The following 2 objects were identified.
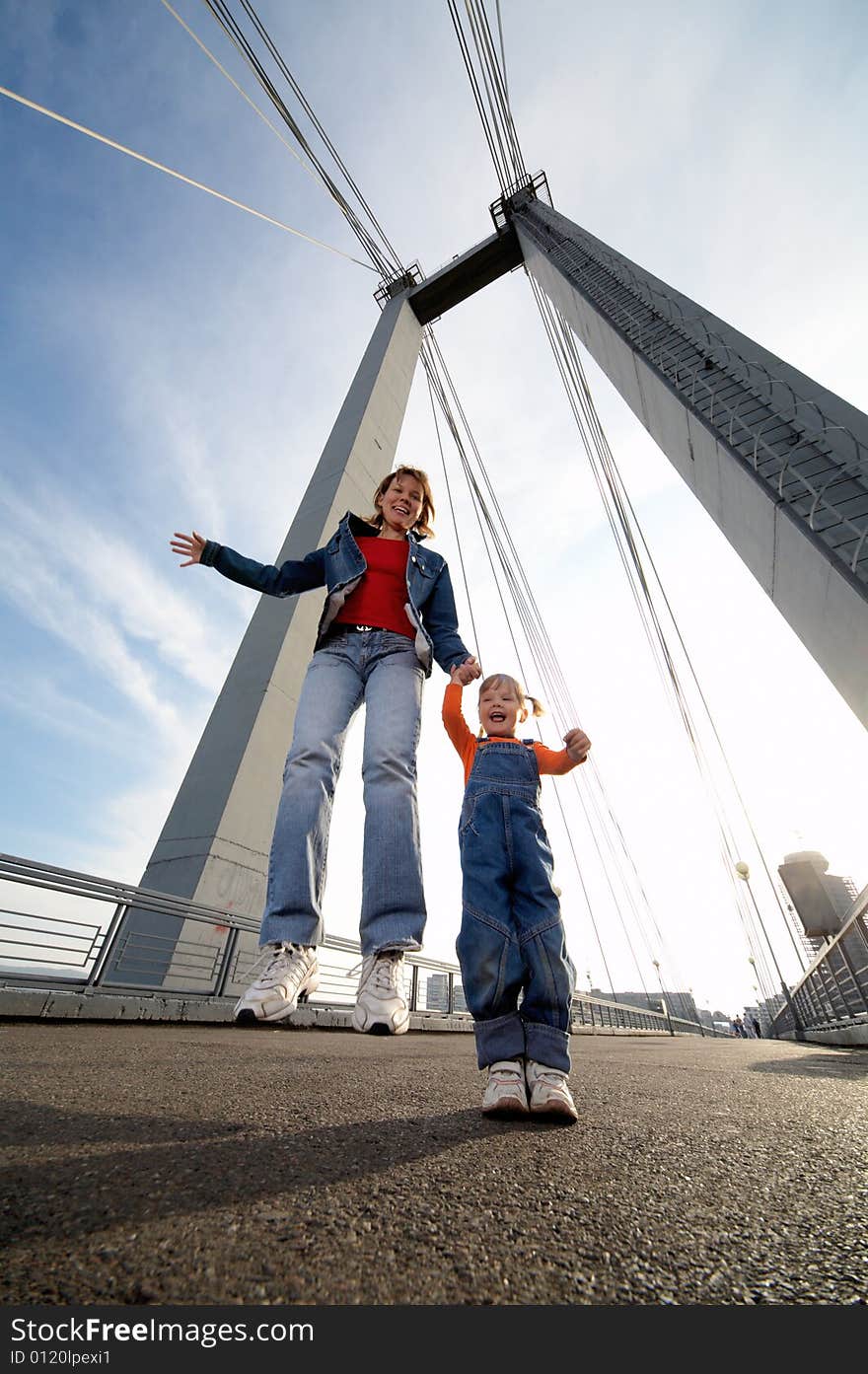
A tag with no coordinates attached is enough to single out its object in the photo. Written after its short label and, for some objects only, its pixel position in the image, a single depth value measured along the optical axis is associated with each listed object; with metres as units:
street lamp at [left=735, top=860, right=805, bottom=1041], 11.41
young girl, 1.32
